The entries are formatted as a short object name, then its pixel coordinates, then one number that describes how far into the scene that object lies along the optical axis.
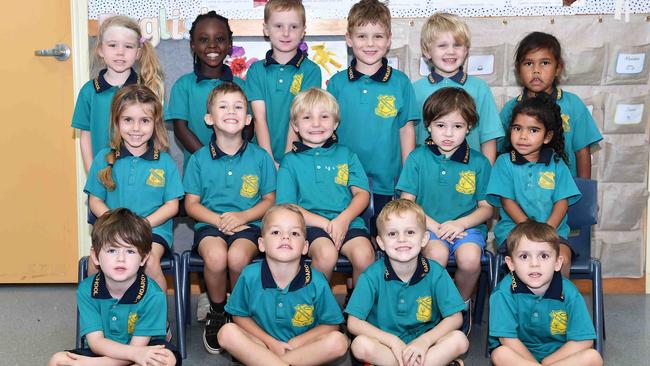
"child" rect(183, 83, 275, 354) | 3.14
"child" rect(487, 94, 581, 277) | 3.15
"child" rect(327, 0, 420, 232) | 3.47
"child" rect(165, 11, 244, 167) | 3.57
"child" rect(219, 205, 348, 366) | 2.77
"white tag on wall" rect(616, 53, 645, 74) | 3.83
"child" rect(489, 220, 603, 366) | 2.68
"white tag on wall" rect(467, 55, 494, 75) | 3.86
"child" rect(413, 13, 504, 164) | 3.48
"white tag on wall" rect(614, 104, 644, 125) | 3.87
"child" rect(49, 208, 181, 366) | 2.63
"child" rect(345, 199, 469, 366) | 2.73
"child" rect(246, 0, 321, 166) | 3.53
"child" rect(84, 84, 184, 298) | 3.14
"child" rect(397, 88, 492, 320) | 3.19
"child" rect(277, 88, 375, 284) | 3.18
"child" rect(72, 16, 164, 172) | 3.51
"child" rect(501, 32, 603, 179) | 3.58
